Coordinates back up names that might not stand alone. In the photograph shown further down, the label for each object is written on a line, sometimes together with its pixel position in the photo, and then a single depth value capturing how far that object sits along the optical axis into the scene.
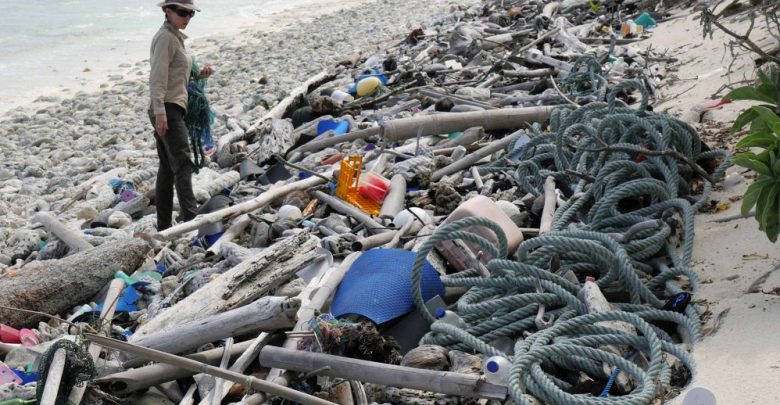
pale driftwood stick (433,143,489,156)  7.03
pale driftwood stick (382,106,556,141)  7.25
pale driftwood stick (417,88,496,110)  8.06
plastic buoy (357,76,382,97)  9.69
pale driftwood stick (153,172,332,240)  5.85
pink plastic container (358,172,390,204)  6.11
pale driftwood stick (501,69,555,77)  8.98
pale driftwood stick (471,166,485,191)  6.09
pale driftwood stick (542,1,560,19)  12.50
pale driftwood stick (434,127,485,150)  7.15
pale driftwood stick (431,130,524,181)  6.58
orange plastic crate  6.07
